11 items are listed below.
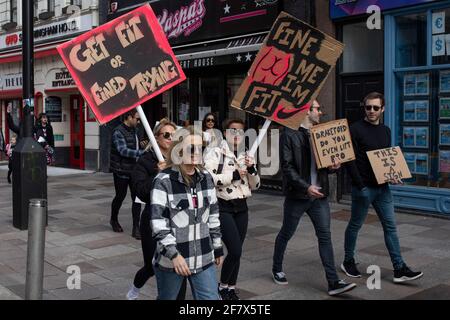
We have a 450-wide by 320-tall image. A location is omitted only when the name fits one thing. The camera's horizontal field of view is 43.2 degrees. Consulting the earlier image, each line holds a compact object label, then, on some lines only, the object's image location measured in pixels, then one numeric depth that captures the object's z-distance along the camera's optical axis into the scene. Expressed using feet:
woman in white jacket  15.90
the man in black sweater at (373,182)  18.40
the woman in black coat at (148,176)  14.71
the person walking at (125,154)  25.72
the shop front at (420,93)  30.12
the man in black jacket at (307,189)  17.28
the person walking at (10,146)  48.10
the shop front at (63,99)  56.75
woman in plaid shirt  11.66
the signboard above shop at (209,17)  38.81
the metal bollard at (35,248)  13.56
